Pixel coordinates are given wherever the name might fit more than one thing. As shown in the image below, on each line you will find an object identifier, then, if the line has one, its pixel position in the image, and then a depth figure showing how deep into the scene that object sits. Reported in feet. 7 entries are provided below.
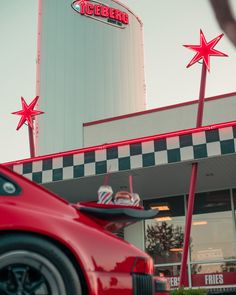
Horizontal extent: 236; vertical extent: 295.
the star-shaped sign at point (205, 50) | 30.71
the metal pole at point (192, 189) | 26.19
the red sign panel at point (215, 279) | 34.04
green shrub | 20.53
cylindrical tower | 73.06
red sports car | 7.50
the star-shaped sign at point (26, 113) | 38.42
